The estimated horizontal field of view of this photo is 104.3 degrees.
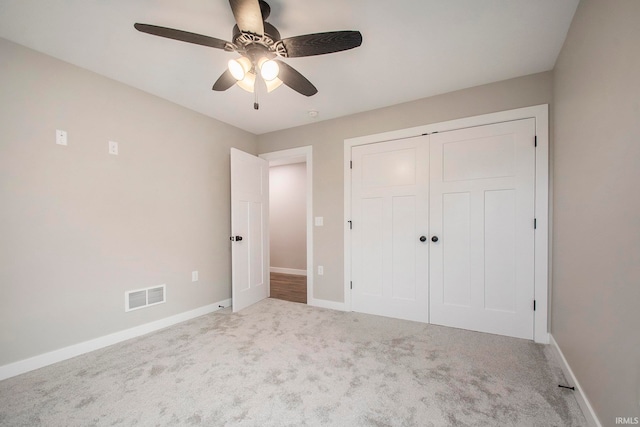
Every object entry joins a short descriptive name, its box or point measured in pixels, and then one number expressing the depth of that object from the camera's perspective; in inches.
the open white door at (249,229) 120.1
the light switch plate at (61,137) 77.1
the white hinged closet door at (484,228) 89.2
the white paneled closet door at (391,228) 105.8
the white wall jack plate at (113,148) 88.1
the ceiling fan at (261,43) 50.8
